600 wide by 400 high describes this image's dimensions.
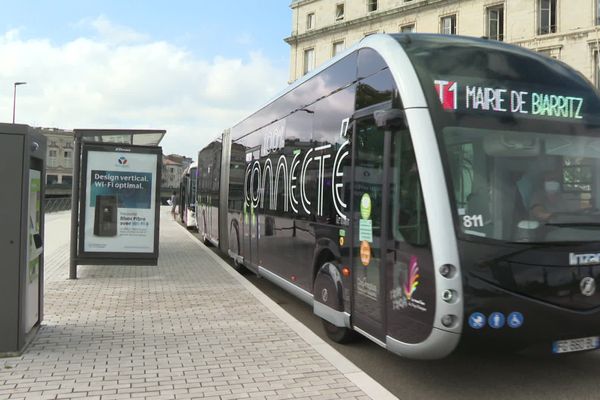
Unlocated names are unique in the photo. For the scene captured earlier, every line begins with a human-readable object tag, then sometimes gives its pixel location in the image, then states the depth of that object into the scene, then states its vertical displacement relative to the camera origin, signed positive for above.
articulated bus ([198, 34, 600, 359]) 4.00 +0.10
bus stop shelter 9.81 +0.10
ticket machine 5.00 -0.29
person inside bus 4.26 +0.11
